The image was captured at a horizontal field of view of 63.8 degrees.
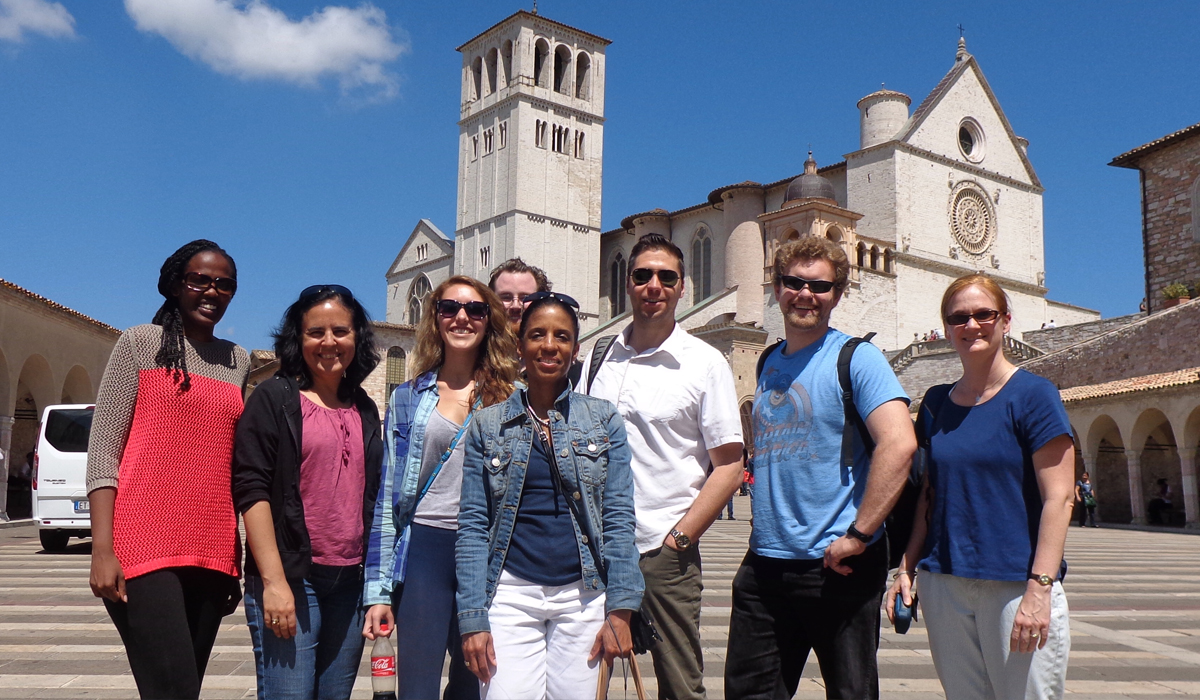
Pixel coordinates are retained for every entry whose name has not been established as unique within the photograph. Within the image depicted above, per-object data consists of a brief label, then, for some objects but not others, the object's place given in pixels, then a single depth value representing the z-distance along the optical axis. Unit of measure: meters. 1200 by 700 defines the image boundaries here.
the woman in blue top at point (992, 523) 3.13
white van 12.75
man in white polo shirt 3.54
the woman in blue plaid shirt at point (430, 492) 3.33
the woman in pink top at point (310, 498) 3.20
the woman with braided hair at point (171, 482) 3.02
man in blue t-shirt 3.28
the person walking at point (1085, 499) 21.33
